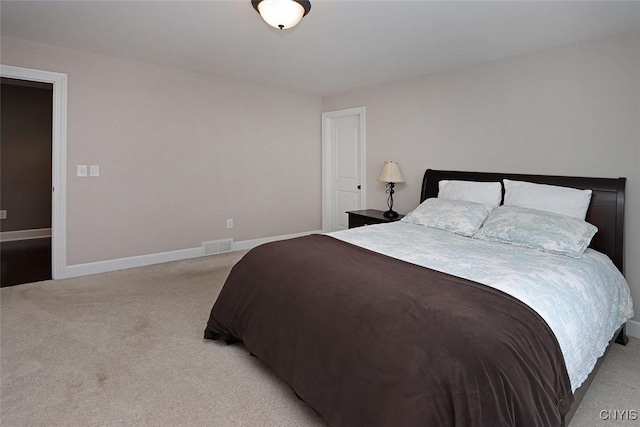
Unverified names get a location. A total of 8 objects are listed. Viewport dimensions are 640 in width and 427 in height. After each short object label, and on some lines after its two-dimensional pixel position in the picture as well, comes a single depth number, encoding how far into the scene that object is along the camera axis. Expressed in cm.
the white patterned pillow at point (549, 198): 261
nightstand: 401
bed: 116
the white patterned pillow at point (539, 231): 228
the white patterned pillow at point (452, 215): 284
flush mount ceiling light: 212
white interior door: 498
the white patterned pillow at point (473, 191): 314
